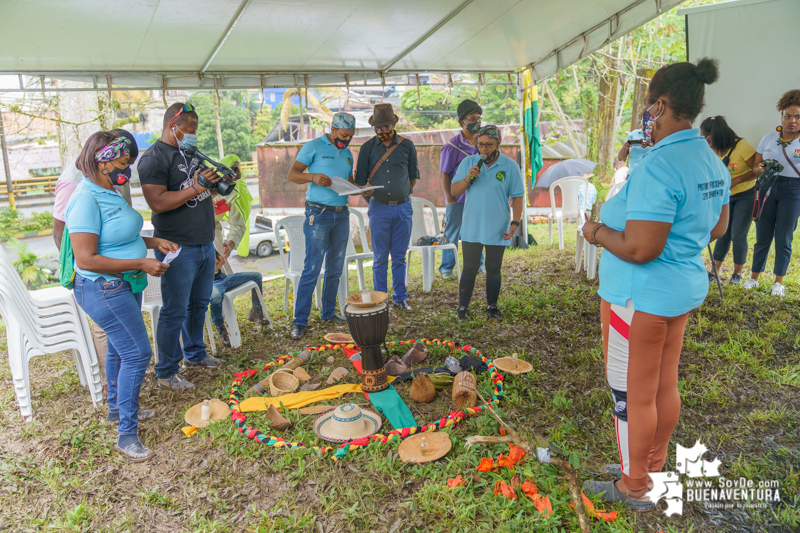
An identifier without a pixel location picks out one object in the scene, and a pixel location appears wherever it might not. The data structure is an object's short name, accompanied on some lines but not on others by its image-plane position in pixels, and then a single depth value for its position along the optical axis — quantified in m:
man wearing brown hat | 5.16
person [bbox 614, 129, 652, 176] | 4.02
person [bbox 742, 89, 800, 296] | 4.81
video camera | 3.44
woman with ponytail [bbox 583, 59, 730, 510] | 1.91
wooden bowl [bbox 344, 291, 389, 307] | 3.60
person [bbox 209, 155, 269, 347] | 4.60
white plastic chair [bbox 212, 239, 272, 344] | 4.58
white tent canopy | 4.07
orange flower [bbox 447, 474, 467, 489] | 2.59
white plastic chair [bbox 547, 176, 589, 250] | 8.31
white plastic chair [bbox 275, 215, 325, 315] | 5.45
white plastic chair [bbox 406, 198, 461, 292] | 6.21
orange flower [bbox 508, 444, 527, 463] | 2.70
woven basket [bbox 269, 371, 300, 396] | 3.69
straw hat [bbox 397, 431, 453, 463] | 2.81
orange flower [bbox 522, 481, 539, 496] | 2.47
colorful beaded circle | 2.96
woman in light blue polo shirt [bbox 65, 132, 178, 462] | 2.74
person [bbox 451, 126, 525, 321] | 4.71
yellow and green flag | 7.24
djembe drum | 3.53
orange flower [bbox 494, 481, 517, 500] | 2.48
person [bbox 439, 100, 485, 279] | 5.50
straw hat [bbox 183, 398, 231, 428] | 3.31
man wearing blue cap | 4.78
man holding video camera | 3.47
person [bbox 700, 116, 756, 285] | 5.14
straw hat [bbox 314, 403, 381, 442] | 3.06
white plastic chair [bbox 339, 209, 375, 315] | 5.52
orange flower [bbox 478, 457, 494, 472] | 2.66
